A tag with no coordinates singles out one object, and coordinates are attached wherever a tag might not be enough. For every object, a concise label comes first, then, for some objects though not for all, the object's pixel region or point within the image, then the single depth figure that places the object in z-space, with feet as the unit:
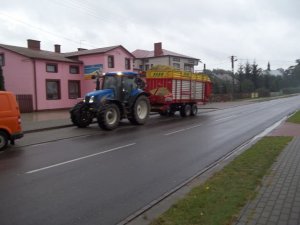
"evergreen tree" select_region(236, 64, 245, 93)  179.89
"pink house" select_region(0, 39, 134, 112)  74.25
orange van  28.30
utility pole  150.38
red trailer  52.02
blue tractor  39.65
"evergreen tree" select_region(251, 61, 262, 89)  185.59
